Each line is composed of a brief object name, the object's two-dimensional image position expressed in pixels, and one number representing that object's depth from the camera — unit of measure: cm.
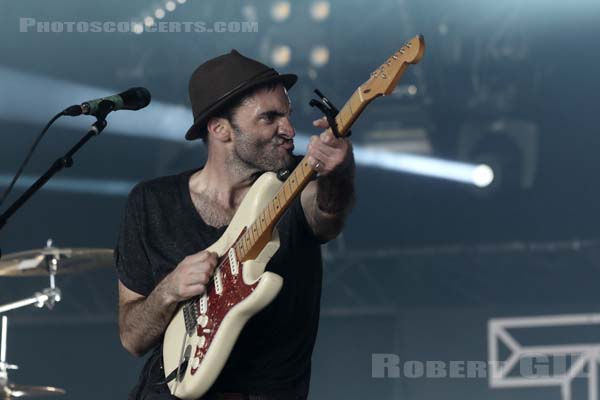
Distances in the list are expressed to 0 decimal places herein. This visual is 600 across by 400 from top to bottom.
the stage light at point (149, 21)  1164
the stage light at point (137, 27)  1173
